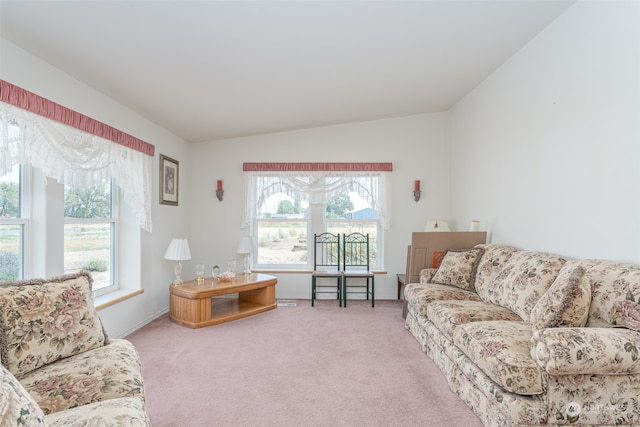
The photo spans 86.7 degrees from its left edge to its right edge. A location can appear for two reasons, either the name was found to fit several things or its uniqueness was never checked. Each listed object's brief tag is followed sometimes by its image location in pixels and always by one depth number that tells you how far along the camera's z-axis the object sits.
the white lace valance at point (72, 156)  2.05
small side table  4.27
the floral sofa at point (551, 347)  1.51
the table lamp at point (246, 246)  4.30
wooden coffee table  3.49
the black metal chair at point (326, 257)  4.68
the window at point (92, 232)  2.91
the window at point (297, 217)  4.71
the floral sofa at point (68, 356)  1.31
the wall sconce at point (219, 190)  4.67
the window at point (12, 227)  2.29
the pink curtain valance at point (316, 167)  4.62
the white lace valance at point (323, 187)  4.66
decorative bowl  3.97
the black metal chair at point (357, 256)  4.65
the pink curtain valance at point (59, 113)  2.02
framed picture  3.97
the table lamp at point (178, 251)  3.62
